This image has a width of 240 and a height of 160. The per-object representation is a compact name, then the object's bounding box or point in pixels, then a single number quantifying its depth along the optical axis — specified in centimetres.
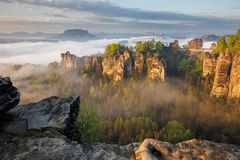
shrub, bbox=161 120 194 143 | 8000
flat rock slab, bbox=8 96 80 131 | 1446
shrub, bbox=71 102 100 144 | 1717
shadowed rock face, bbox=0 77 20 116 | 1482
